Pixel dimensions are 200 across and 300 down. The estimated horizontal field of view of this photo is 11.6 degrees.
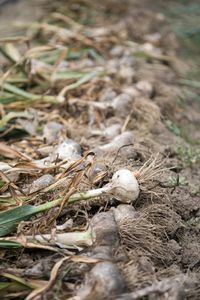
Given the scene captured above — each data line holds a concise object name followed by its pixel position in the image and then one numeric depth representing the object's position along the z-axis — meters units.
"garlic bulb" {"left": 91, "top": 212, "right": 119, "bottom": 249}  1.48
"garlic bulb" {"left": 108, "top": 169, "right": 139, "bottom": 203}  1.57
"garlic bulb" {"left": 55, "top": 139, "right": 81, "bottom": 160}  1.73
